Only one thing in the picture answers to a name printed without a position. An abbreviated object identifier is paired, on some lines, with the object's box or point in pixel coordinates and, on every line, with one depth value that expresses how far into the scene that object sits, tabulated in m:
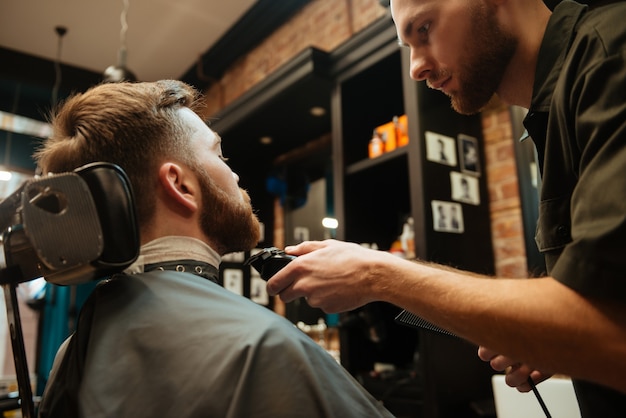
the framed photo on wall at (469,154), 2.54
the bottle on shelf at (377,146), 2.68
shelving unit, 2.22
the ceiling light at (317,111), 3.31
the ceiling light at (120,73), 3.39
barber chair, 0.77
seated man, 0.84
